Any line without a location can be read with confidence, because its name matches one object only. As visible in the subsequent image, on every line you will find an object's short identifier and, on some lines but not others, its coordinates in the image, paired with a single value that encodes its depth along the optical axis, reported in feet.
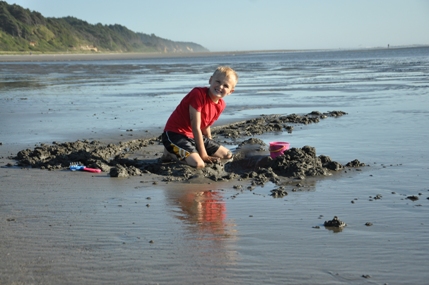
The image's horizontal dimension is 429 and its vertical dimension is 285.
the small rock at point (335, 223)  12.69
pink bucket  19.94
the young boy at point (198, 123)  19.77
